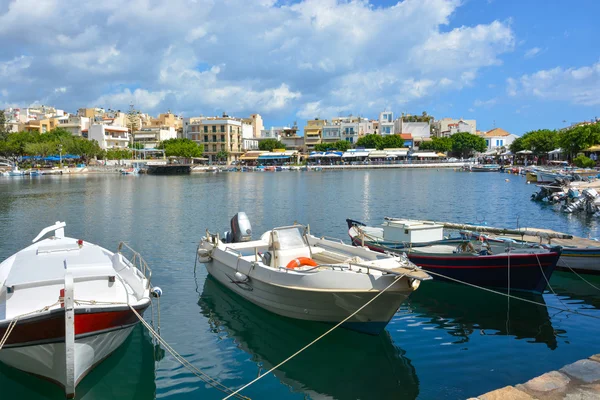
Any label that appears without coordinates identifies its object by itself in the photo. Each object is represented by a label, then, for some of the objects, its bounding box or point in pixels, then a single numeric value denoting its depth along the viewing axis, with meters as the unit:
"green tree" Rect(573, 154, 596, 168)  68.44
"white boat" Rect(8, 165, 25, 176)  94.50
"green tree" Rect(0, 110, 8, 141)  104.81
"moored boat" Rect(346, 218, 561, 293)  13.66
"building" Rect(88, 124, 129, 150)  124.00
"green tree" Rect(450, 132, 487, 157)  131.50
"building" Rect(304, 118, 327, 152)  142.38
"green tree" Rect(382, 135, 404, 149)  131.50
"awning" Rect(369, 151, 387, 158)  127.25
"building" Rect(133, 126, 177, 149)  136.25
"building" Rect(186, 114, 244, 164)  135.12
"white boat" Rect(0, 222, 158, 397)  7.75
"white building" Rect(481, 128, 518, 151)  152.38
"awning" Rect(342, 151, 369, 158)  127.00
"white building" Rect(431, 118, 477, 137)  152.12
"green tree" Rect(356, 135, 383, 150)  131.61
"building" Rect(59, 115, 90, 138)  129.25
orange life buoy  12.30
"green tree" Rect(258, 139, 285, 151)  139.88
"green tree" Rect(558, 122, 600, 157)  71.50
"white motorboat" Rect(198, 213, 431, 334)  10.11
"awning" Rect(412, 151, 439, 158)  127.06
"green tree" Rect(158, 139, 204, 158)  119.44
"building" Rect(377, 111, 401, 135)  141.50
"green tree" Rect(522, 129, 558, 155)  94.69
